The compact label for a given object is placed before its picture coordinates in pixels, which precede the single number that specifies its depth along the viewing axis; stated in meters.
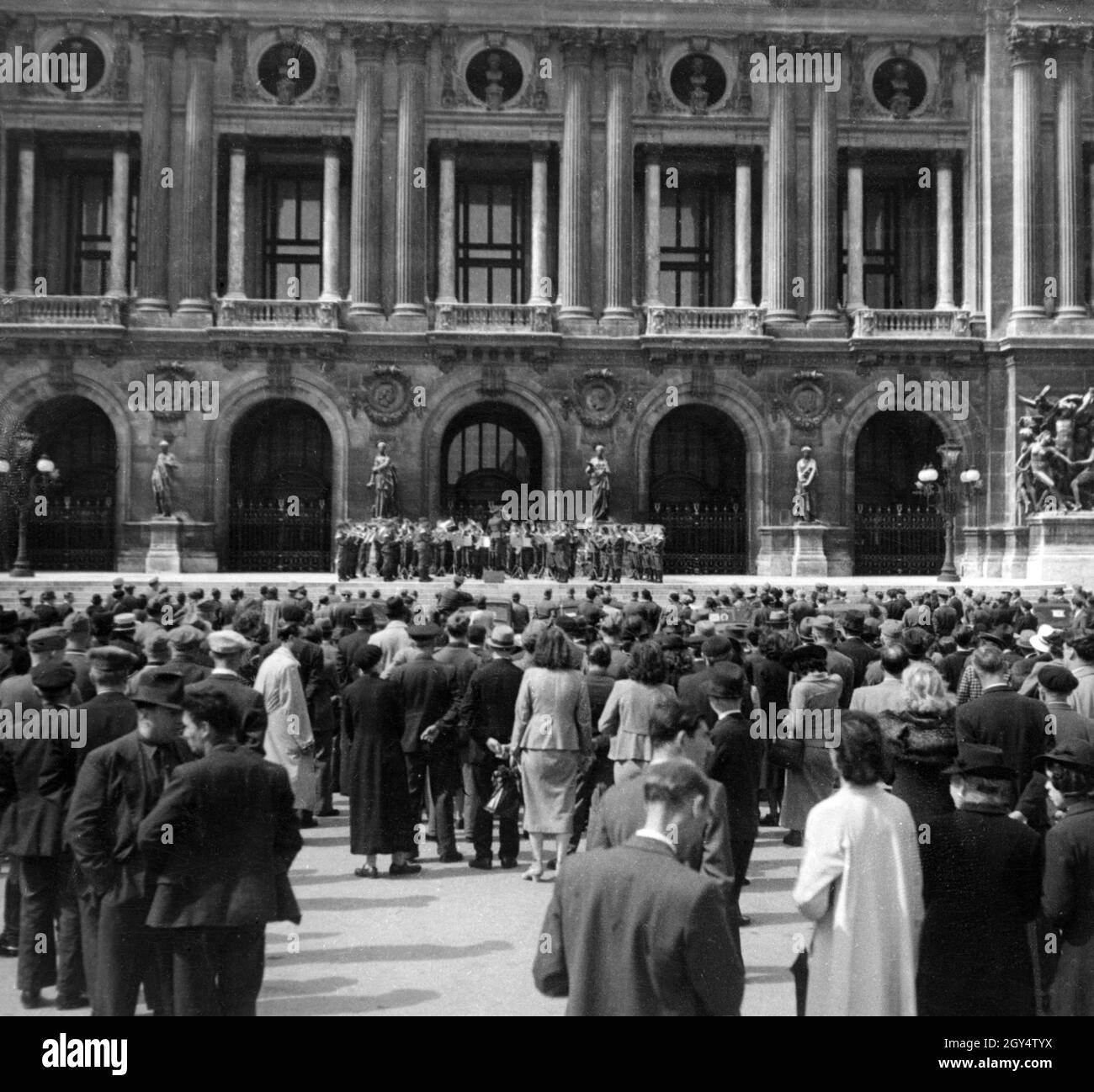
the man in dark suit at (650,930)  4.62
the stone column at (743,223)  38.94
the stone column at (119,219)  37.91
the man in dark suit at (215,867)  6.12
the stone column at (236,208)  38.16
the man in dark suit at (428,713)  11.41
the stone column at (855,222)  39.09
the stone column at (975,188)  38.88
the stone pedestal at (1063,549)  34.41
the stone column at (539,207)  38.59
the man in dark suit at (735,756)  8.48
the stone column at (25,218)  37.78
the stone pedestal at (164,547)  36.00
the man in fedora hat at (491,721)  11.30
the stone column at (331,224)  38.19
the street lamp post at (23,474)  34.84
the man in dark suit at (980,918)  5.73
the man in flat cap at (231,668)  9.23
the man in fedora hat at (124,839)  6.62
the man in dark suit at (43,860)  7.86
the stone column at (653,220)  38.81
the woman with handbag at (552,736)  10.40
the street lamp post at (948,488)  34.97
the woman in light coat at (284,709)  11.20
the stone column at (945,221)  39.12
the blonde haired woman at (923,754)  6.74
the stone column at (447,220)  38.53
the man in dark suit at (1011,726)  8.99
